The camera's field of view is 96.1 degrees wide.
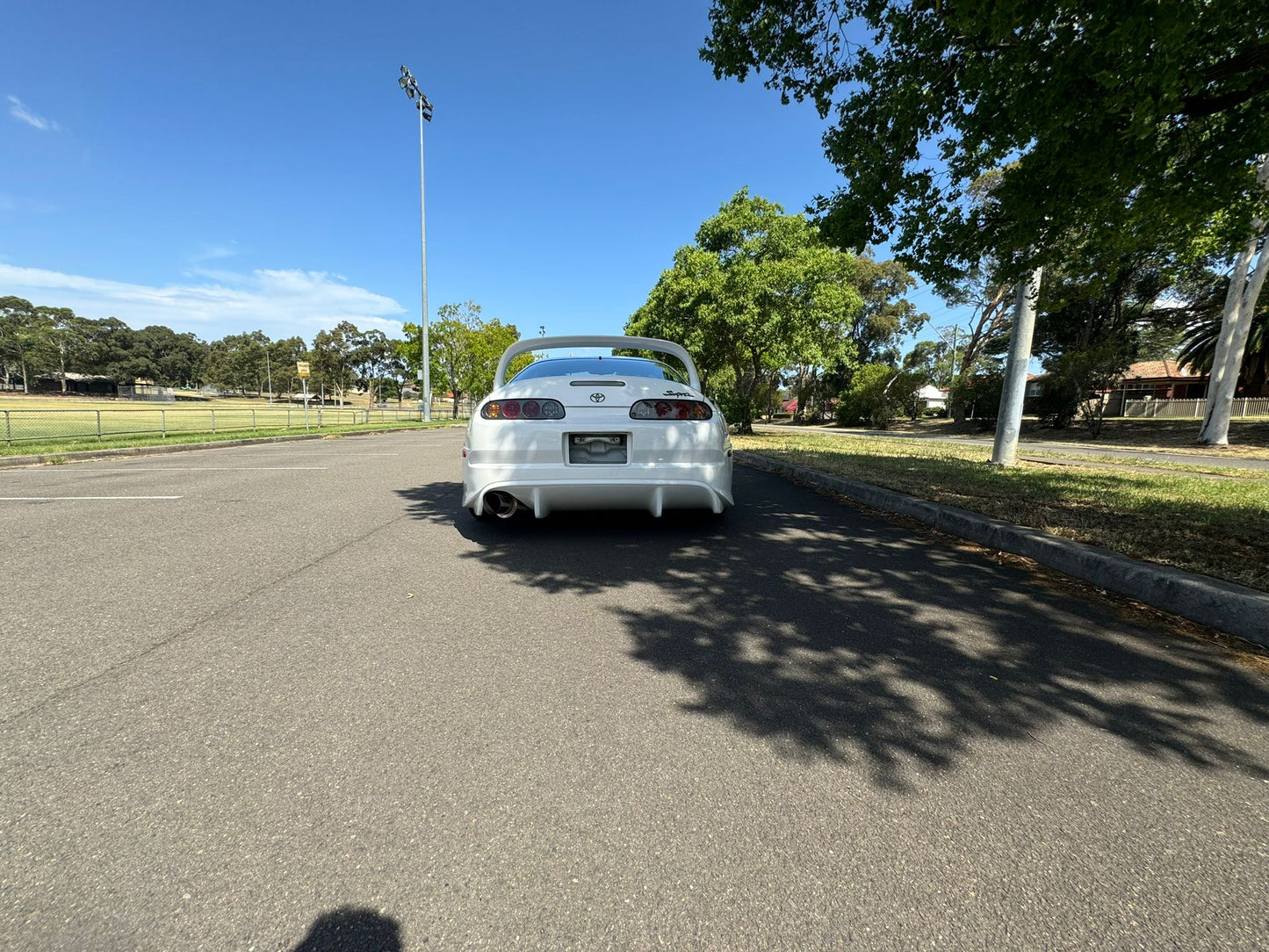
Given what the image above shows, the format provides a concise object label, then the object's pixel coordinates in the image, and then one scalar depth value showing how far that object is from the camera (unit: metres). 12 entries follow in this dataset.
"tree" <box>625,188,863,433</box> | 17.34
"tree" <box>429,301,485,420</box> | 41.50
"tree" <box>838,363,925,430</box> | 30.59
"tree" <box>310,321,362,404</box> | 93.81
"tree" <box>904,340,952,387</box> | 51.88
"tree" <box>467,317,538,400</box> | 43.19
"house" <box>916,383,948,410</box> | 62.28
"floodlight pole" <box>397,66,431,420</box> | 25.88
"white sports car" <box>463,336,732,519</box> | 3.95
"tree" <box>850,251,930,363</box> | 42.38
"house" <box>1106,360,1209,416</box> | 42.44
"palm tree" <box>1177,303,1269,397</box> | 26.81
